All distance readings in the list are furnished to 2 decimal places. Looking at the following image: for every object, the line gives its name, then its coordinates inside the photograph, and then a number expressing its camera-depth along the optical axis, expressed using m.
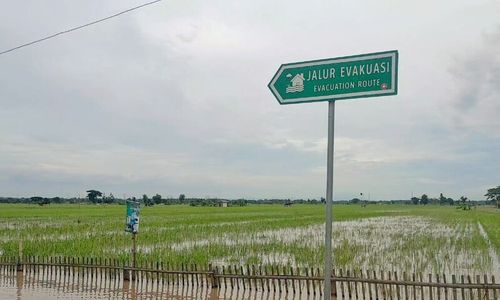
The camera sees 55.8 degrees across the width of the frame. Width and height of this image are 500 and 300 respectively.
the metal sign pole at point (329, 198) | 3.58
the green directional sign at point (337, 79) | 3.50
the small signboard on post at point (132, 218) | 10.46
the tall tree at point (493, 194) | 136.50
